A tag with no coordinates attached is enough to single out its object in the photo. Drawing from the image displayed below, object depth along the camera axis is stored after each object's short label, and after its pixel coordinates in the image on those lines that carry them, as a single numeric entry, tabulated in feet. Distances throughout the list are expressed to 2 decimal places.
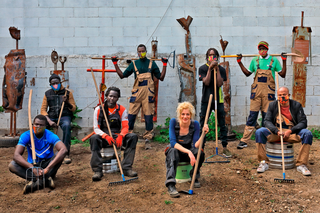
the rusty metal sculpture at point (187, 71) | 22.12
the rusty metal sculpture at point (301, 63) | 22.26
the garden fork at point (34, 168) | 12.42
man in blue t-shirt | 12.50
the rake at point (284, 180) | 12.80
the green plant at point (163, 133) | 22.06
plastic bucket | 12.99
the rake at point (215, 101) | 16.66
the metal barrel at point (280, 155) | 14.53
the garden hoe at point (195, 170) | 11.78
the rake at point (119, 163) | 13.07
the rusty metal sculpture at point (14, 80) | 21.12
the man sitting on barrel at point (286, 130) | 14.33
